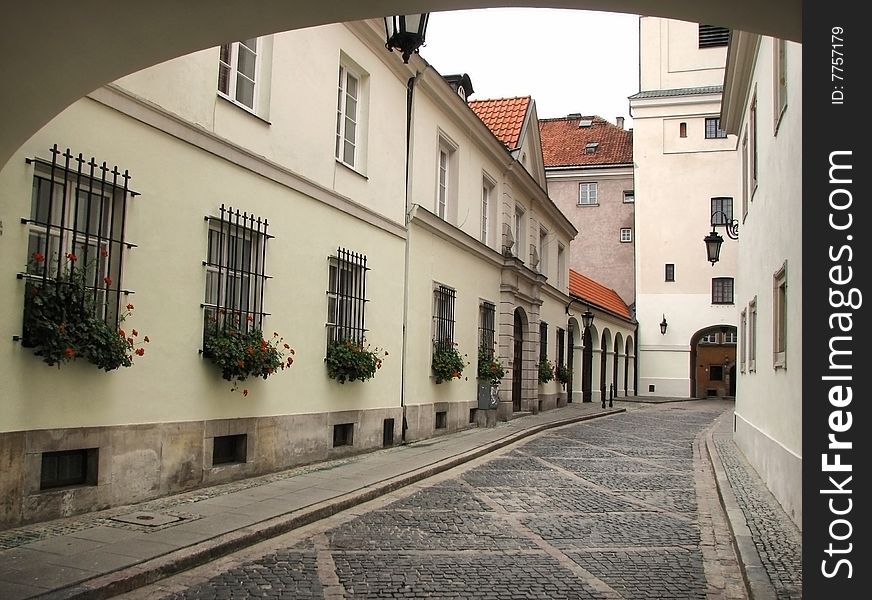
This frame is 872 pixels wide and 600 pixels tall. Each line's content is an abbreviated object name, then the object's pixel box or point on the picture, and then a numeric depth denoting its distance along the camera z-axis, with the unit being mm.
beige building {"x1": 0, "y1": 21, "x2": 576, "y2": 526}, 7516
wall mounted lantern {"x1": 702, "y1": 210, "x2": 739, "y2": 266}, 18688
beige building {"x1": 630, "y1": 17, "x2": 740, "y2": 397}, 38719
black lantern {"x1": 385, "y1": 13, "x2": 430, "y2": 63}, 5617
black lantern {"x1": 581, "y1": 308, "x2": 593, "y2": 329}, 30641
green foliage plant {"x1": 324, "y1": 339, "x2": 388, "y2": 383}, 12570
